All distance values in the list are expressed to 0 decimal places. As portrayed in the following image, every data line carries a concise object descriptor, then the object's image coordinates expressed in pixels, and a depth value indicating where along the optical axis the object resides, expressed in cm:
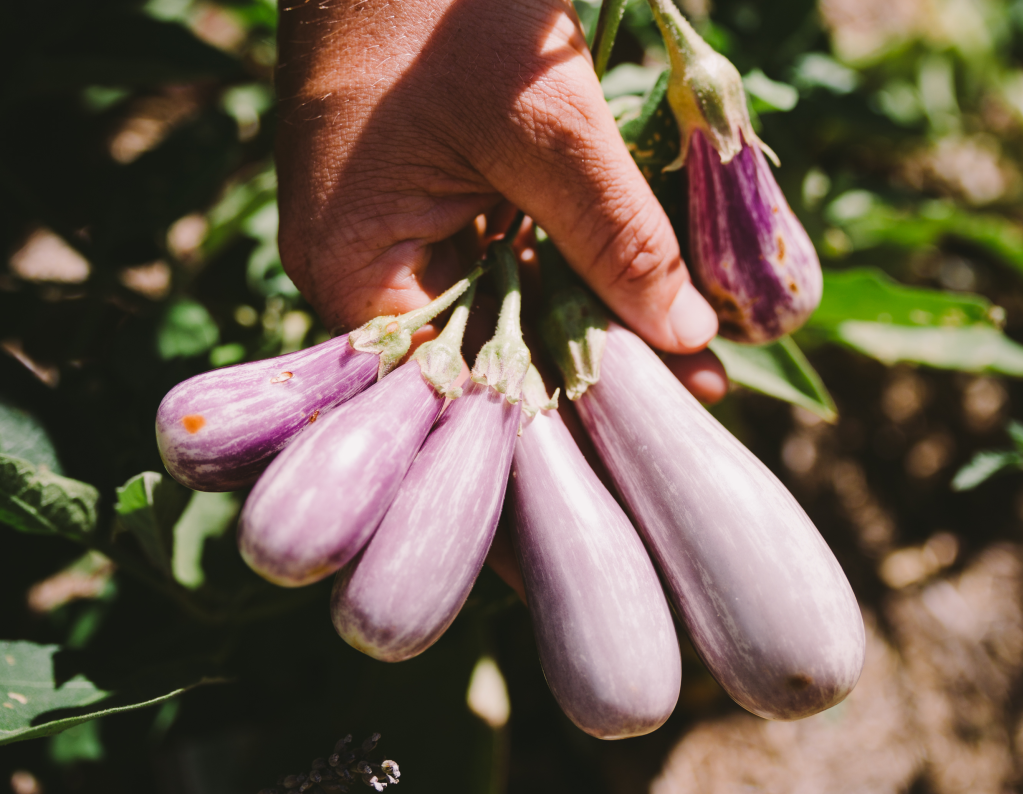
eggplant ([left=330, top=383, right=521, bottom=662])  35
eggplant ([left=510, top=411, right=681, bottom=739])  36
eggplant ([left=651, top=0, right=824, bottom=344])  40
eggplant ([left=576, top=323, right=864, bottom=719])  37
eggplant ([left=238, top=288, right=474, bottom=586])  34
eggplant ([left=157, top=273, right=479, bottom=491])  36
